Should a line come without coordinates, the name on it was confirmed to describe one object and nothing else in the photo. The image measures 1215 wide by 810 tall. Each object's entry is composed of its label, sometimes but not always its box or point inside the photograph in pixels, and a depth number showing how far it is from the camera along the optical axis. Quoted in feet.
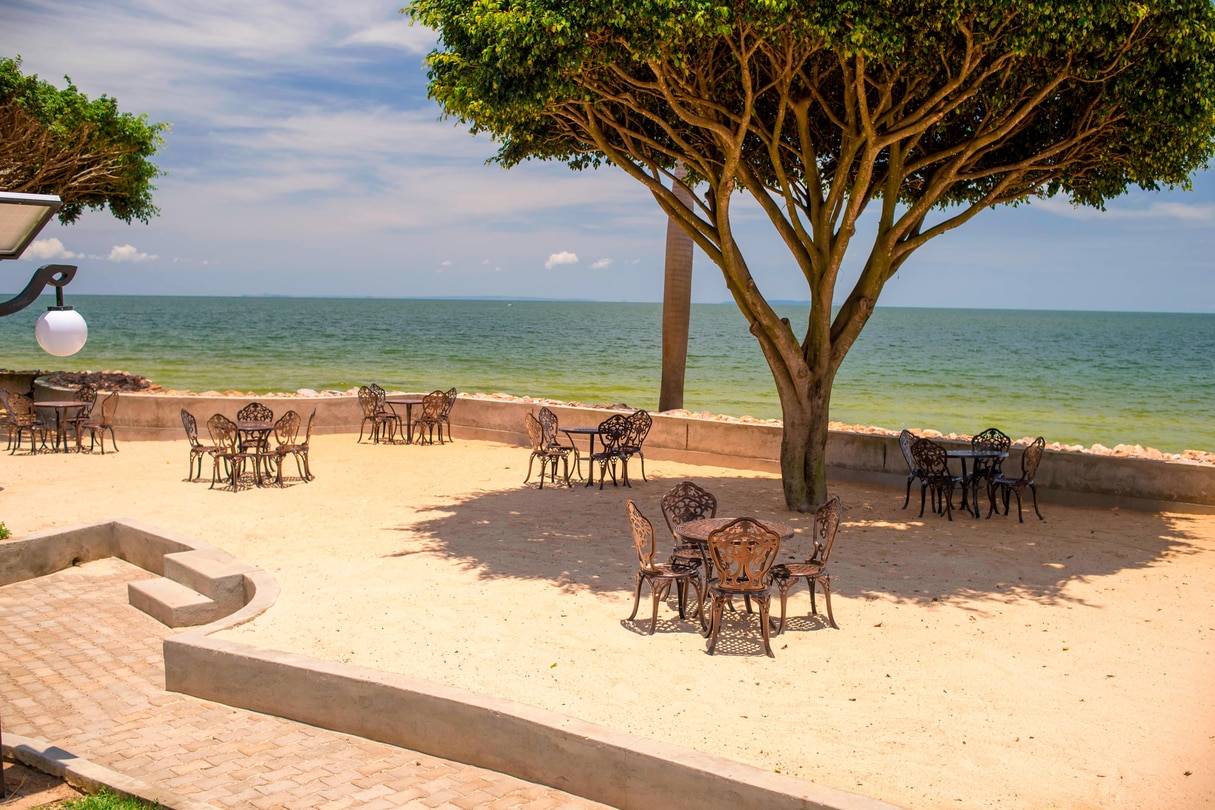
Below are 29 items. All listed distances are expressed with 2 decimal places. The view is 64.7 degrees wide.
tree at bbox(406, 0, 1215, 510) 29.71
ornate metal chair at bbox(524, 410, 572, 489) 44.86
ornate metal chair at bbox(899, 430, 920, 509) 39.68
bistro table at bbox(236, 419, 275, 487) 43.57
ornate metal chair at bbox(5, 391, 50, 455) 52.26
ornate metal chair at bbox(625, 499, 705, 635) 23.84
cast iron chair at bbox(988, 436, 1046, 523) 37.99
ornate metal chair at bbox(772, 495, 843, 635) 24.35
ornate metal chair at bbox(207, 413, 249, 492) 42.55
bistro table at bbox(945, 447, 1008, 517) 38.47
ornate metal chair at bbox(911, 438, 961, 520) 38.11
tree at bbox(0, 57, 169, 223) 62.03
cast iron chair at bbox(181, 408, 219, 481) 44.57
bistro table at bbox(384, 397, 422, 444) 56.65
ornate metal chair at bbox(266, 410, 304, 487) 43.45
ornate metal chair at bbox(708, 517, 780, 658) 22.17
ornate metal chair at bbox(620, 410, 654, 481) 46.19
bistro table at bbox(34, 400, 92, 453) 51.08
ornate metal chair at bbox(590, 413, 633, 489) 45.09
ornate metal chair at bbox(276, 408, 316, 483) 43.78
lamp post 15.93
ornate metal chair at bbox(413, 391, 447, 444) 56.24
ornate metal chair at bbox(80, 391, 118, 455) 52.23
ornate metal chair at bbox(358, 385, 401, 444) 57.21
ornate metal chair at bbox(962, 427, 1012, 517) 39.04
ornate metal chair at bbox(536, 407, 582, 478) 46.85
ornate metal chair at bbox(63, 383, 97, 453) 52.11
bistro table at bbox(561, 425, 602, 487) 45.47
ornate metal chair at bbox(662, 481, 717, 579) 28.19
